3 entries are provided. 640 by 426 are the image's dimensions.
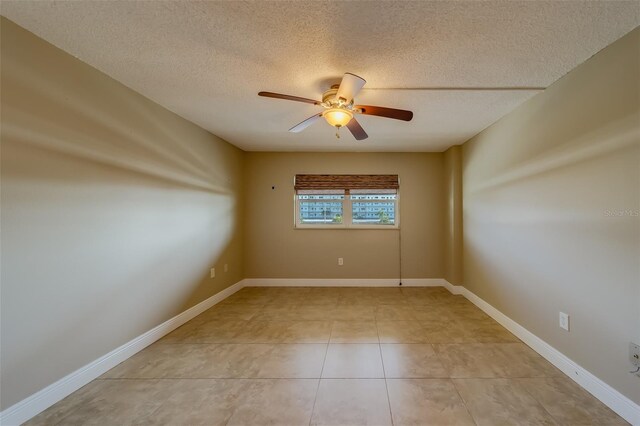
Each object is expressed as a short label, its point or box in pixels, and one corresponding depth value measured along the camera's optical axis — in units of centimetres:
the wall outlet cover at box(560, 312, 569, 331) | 197
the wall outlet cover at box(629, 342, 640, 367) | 150
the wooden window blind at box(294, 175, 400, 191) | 438
